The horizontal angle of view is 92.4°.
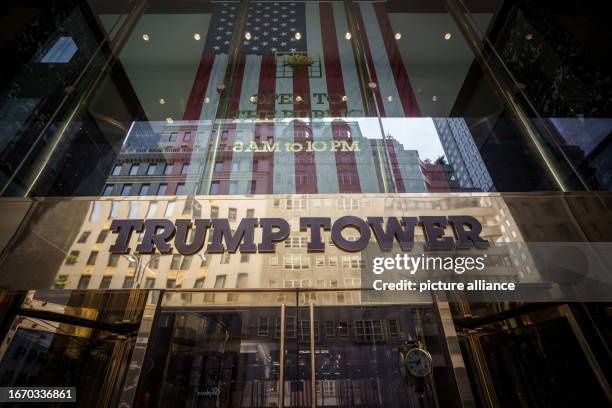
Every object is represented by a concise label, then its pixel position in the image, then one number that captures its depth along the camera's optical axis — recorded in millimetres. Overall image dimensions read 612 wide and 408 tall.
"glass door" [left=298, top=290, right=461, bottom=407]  3098
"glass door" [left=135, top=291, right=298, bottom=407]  3121
